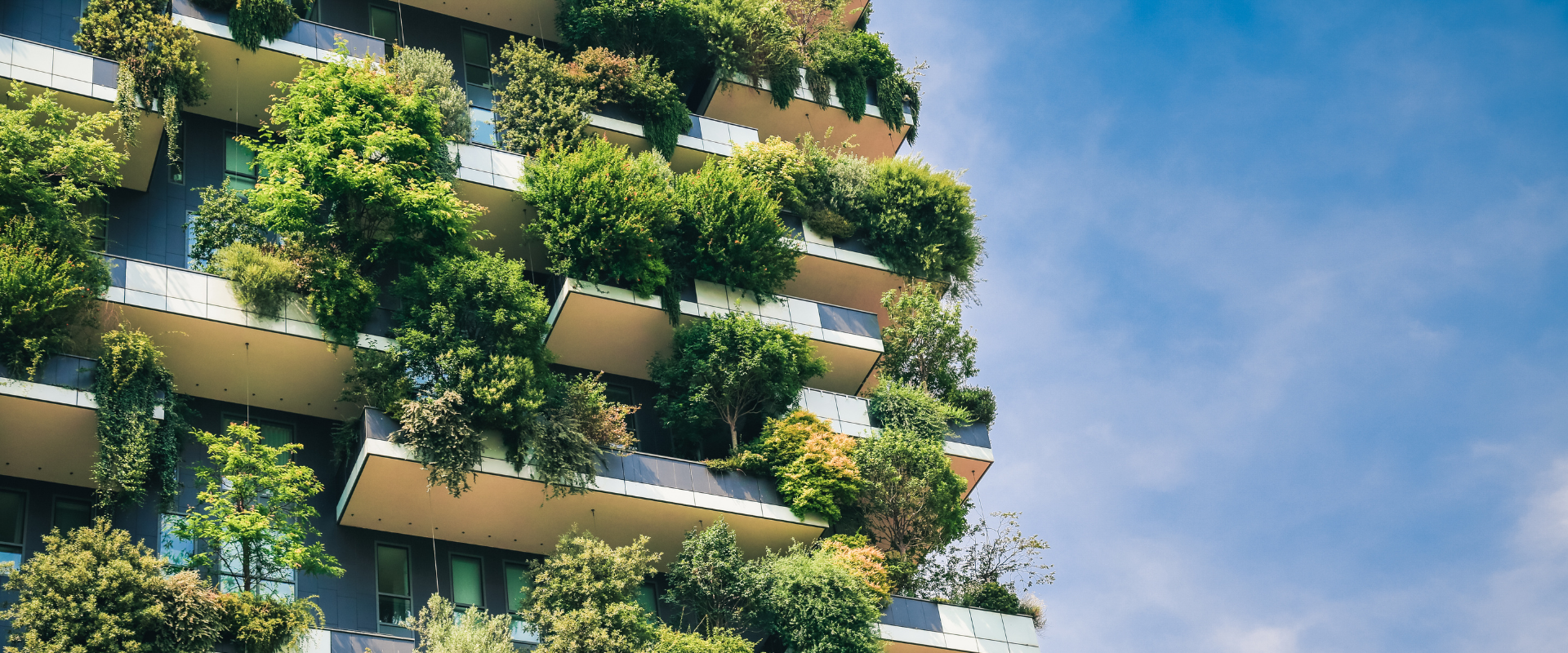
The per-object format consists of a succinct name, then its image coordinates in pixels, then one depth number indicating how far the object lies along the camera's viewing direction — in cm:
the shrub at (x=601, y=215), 3123
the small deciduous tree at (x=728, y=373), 3127
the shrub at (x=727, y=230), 3297
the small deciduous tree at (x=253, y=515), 2408
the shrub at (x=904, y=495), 3148
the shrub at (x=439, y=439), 2675
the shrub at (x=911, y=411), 3347
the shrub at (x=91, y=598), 2083
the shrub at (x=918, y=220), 3722
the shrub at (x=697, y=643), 2592
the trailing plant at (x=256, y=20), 3092
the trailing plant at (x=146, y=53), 2925
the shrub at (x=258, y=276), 2705
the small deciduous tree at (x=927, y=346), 3572
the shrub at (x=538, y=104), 3412
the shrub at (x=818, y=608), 2770
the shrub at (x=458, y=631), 2373
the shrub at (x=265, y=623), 2292
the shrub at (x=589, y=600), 2522
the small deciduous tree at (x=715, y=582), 2806
